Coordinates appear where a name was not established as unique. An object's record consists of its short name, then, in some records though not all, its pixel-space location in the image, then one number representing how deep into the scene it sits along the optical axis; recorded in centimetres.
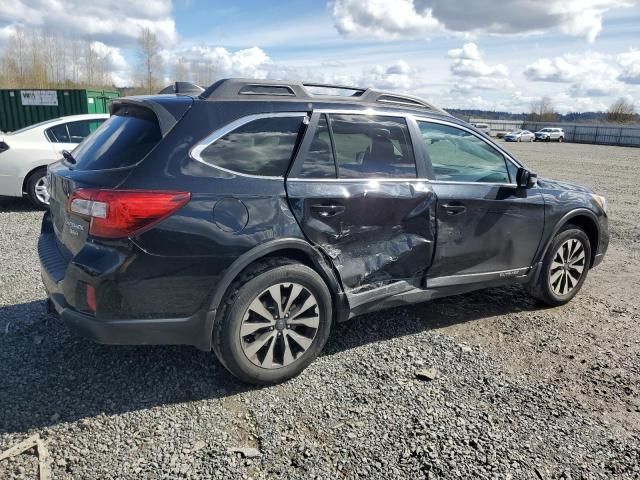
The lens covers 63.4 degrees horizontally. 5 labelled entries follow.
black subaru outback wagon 284
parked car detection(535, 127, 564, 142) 5416
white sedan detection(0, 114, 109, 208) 787
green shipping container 1766
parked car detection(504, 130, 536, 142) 5150
